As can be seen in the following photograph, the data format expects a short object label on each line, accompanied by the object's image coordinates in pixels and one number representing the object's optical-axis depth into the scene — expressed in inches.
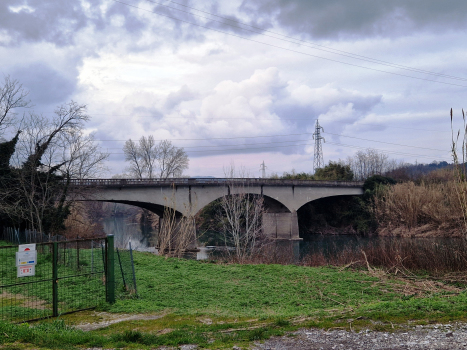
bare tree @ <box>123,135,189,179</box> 2876.5
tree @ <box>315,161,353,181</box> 2802.7
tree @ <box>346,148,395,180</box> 4133.9
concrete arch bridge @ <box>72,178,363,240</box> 1621.9
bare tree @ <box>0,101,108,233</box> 1136.8
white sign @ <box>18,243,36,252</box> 397.7
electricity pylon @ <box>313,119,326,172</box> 2455.7
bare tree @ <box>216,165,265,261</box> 1024.5
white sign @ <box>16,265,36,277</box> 394.6
